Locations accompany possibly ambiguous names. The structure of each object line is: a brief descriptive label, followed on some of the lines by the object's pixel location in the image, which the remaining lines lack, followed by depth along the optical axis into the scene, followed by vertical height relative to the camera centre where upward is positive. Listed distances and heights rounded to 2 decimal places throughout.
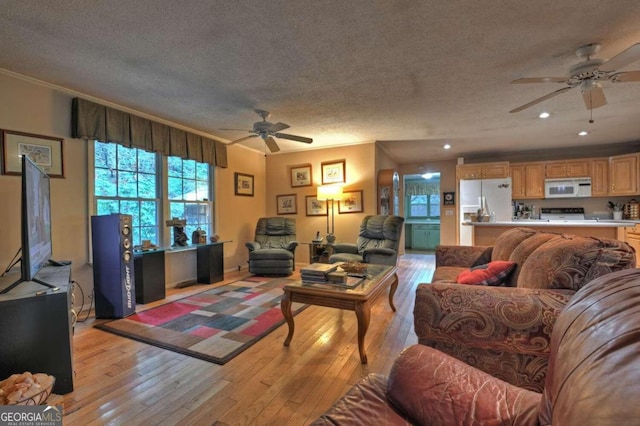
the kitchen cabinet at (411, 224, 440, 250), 7.99 -0.78
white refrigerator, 5.92 +0.18
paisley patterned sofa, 1.37 -0.51
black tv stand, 1.65 -0.69
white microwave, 5.79 +0.36
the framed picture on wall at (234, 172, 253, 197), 5.50 +0.54
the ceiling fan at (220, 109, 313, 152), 3.63 +1.02
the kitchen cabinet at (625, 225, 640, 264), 4.53 -0.51
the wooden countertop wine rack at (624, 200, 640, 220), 5.49 -0.12
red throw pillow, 1.87 -0.45
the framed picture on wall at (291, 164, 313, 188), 5.84 +0.71
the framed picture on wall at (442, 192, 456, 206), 7.12 +0.23
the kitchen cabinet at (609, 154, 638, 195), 5.32 +0.56
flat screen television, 1.75 -0.04
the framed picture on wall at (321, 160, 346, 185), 5.58 +0.75
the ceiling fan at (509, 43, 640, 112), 2.03 +1.02
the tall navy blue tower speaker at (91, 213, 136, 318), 2.99 -0.55
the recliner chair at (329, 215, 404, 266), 4.22 -0.56
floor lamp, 5.18 +0.30
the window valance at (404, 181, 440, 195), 8.17 +0.58
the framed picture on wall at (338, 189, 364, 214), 5.47 +0.14
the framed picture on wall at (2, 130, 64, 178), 2.70 +0.64
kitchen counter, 3.81 -0.26
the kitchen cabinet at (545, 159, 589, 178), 5.81 +0.75
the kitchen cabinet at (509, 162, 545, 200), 6.08 +0.56
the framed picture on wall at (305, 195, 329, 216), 5.76 +0.09
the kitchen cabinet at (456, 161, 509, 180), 6.11 +0.79
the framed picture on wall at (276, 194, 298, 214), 6.01 +0.15
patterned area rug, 2.35 -1.08
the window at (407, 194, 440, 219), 8.34 +0.07
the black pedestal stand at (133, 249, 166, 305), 3.46 -0.75
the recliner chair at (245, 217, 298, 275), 4.76 -0.62
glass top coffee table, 2.12 -0.67
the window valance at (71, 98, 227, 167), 3.18 +1.05
